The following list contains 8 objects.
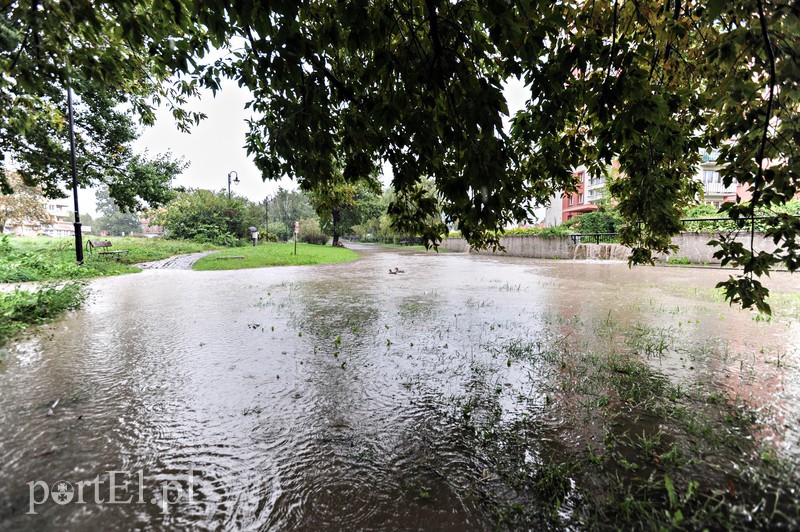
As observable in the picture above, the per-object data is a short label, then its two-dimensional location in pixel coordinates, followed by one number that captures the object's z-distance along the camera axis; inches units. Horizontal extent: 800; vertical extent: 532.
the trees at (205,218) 1251.2
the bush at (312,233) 2249.0
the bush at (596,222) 921.5
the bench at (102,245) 644.8
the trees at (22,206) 1480.1
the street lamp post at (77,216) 472.1
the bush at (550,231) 915.0
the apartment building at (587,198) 1416.1
